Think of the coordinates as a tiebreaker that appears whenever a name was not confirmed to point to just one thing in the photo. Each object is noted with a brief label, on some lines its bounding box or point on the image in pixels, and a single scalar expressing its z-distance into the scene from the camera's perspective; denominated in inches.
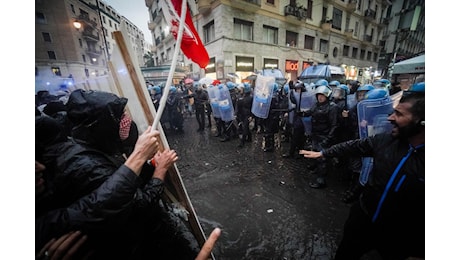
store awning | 318.1
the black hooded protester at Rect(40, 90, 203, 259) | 41.5
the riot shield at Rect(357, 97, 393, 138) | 102.1
